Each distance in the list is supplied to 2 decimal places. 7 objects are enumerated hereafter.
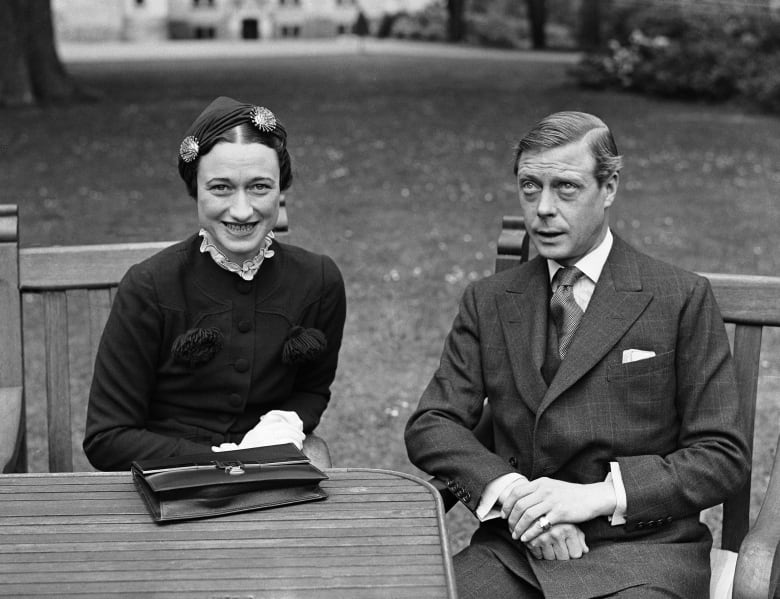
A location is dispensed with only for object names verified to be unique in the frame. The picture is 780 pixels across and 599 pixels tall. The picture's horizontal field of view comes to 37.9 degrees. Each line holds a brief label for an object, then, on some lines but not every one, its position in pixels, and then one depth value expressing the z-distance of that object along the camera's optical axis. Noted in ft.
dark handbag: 8.73
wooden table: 7.77
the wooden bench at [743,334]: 11.30
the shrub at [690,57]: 67.10
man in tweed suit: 9.81
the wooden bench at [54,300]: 12.09
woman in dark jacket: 10.32
